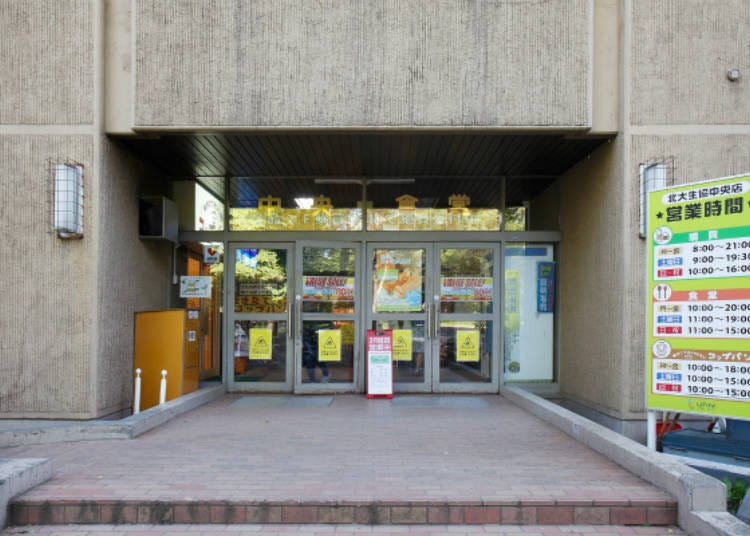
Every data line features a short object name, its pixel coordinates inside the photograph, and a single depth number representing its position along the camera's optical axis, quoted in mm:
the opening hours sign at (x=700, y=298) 4348
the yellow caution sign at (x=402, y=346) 8494
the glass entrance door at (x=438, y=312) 8500
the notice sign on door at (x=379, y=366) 7984
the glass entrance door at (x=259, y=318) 8531
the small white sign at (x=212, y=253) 8758
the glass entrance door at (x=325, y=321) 8438
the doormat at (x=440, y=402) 7449
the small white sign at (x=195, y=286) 8766
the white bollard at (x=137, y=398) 6441
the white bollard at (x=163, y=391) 6634
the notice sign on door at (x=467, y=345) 8516
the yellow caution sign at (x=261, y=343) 8539
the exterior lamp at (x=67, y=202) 6156
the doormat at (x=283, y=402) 7449
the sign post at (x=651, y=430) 4977
